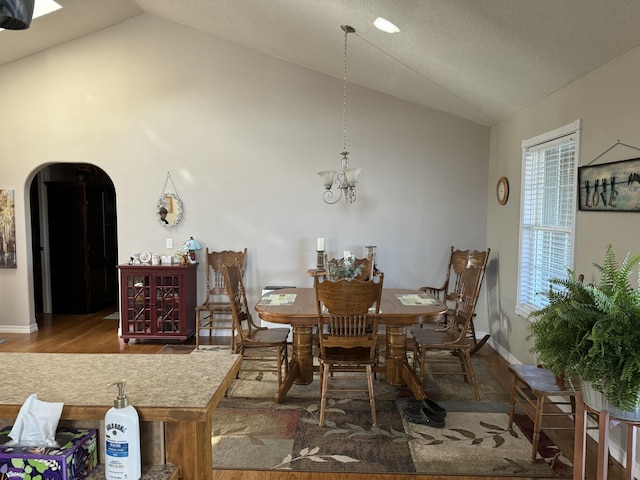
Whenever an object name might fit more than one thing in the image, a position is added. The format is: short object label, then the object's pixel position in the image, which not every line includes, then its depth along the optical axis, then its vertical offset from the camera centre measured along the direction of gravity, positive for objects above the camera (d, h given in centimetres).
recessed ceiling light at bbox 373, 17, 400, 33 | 341 +140
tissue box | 116 -58
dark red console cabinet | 520 -88
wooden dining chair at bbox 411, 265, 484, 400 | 370 -92
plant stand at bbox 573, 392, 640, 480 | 178 -86
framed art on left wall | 562 -24
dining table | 350 -72
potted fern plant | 157 -39
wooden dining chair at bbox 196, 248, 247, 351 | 526 -80
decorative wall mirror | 549 +13
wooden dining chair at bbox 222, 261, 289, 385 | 371 -93
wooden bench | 275 -96
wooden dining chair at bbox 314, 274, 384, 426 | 316 -72
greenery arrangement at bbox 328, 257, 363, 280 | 385 -40
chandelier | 403 +38
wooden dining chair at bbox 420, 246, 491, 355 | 490 -65
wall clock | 479 +31
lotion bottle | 119 -54
